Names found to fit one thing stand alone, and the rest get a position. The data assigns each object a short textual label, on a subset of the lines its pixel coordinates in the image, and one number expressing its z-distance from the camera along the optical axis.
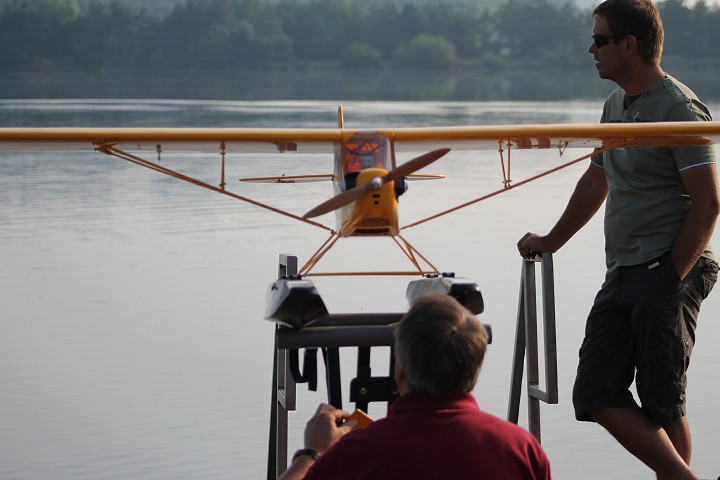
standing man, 6.45
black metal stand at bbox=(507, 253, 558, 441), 6.56
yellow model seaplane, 9.27
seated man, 3.78
